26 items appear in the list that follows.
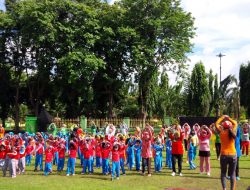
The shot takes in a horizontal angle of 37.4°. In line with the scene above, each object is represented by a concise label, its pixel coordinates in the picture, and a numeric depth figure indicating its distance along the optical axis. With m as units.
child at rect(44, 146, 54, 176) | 14.29
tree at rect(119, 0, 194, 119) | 39.16
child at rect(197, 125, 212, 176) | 13.70
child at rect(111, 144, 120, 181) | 13.16
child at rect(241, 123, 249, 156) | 19.53
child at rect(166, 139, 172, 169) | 15.86
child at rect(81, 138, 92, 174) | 14.57
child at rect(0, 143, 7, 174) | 14.88
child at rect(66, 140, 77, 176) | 14.05
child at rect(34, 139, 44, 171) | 15.24
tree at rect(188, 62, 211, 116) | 43.47
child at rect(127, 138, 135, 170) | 15.44
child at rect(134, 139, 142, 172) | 15.07
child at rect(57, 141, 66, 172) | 14.66
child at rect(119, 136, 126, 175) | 14.11
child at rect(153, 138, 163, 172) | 14.59
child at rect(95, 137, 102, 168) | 15.36
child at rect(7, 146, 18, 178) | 13.80
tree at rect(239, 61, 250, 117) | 46.12
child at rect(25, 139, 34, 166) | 15.91
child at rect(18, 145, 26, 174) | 14.57
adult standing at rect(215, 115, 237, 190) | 9.62
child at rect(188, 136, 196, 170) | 15.24
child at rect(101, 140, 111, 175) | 14.07
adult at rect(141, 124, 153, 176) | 13.68
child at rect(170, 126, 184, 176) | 13.59
